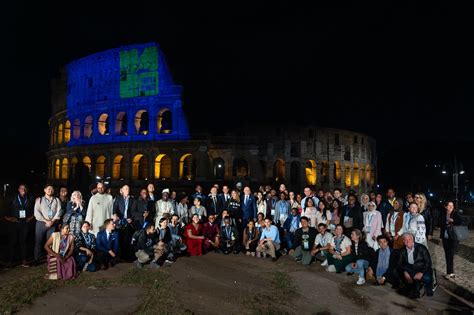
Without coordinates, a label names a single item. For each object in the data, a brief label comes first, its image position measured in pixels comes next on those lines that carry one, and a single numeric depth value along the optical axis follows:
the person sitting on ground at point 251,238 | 11.32
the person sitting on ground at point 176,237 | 10.61
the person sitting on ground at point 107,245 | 9.12
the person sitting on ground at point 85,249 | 8.67
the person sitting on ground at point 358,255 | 8.42
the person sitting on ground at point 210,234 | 11.43
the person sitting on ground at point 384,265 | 7.92
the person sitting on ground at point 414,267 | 7.36
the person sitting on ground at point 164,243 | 9.67
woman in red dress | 11.02
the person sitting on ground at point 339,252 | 9.04
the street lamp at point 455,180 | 18.96
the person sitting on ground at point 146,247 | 9.30
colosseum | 34.72
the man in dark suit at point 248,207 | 12.48
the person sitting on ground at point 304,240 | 10.31
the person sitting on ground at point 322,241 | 9.87
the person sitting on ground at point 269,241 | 10.77
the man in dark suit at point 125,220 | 10.21
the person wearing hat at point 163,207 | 11.49
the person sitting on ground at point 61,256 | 7.97
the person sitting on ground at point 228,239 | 11.43
